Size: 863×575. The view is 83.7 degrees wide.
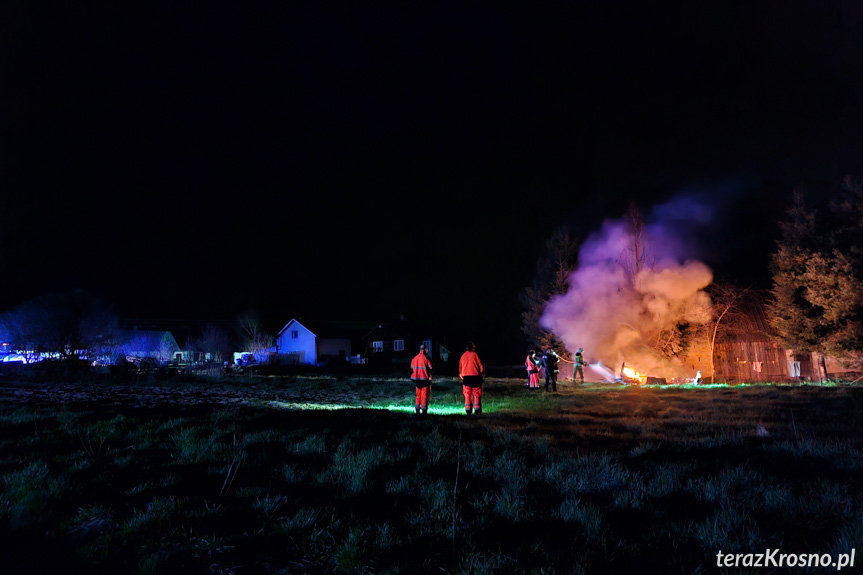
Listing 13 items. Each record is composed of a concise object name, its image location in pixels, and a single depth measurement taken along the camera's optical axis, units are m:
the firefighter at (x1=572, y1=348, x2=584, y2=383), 22.95
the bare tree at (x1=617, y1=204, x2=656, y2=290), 26.45
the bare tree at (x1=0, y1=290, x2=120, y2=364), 35.66
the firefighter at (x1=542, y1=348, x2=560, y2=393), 18.86
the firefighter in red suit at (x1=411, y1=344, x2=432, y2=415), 11.61
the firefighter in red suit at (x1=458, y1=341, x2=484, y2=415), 11.61
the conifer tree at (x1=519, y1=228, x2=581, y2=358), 31.78
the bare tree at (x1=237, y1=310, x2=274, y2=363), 59.16
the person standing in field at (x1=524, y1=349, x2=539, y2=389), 19.16
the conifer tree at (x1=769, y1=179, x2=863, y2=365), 21.34
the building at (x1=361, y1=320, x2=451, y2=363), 55.09
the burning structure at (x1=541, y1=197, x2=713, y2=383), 25.30
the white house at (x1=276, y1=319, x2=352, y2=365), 56.84
